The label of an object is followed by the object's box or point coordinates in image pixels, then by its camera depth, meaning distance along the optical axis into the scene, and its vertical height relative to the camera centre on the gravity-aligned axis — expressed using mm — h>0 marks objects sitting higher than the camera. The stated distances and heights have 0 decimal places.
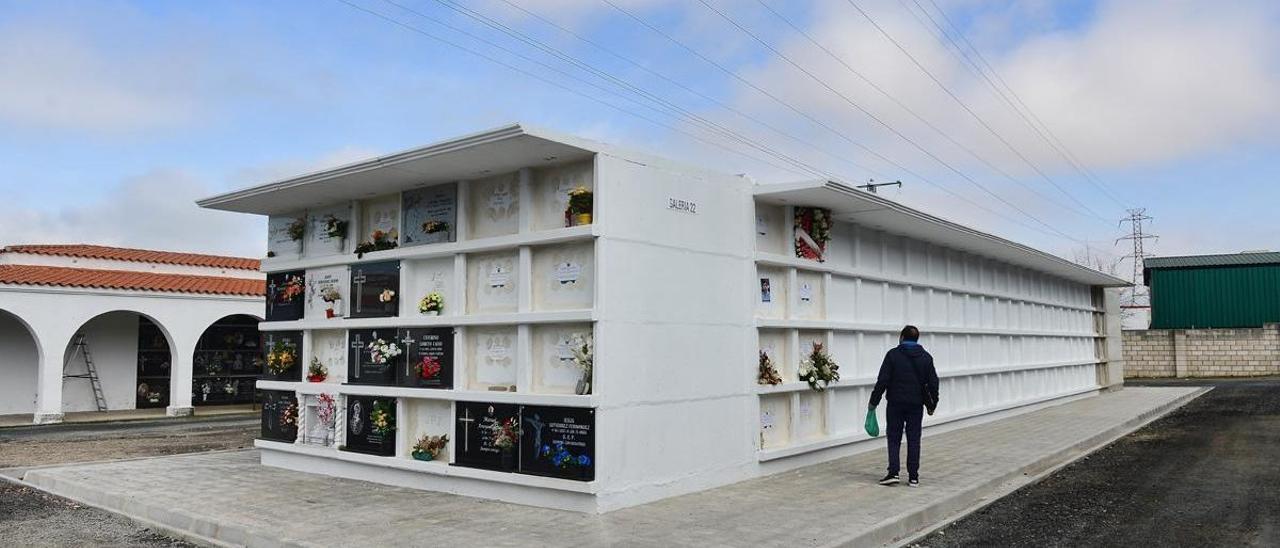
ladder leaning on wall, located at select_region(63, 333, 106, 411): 23739 -639
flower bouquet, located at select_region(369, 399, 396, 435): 10648 -891
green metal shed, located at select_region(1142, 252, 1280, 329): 38469 +1926
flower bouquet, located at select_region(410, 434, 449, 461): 10133 -1174
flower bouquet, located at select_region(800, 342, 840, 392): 11750 -402
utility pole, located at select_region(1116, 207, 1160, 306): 65062 +6500
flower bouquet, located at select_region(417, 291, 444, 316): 10414 +432
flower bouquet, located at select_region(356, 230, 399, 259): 11227 +1241
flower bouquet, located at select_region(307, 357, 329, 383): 11898 -384
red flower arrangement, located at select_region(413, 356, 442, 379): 10250 -287
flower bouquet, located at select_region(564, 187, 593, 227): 8992 +1350
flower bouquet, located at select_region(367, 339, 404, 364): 10727 -95
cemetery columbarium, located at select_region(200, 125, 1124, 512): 9008 +249
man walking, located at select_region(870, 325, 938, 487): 10117 -620
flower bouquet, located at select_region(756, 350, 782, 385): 10938 -418
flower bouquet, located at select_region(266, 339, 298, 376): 12359 -179
